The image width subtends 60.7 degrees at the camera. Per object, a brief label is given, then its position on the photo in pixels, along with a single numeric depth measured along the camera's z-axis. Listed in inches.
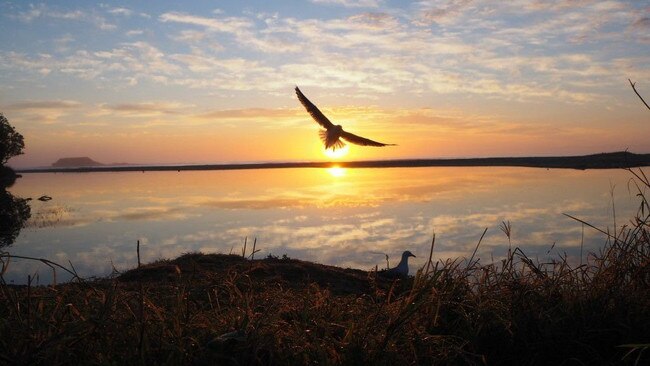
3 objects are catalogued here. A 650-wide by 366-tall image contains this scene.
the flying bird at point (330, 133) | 348.2
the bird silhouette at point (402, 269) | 382.3
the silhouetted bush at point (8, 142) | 2027.6
